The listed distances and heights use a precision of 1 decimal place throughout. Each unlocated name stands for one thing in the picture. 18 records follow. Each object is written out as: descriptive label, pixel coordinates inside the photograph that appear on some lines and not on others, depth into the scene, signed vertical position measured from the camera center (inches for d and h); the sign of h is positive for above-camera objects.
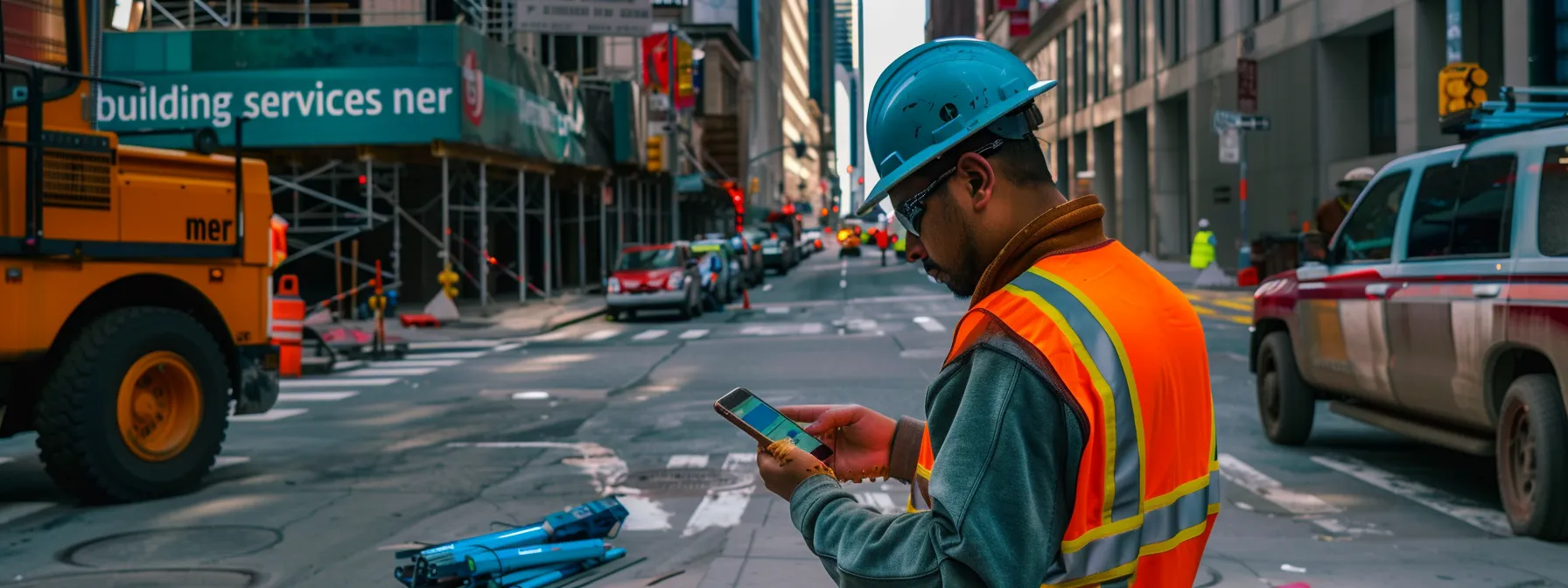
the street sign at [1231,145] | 1326.3 +128.6
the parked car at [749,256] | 1704.0 +44.1
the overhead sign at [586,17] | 1251.8 +244.0
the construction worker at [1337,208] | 494.0 +26.9
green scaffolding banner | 1057.5 +139.9
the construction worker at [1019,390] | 75.3 -5.4
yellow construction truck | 312.0 +3.6
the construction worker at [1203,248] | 1428.4 +39.2
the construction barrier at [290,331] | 674.8 -15.0
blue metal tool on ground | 233.0 -43.1
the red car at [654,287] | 1112.2 +5.4
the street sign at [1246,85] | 1446.9 +201.2
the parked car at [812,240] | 3480.3 +131.5
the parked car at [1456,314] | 270.7 -6.3
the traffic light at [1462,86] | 594.5 +81.6
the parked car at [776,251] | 2274.9 +64.6
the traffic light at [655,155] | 1600.1 +152.9
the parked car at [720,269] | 1247.5 +21.1
